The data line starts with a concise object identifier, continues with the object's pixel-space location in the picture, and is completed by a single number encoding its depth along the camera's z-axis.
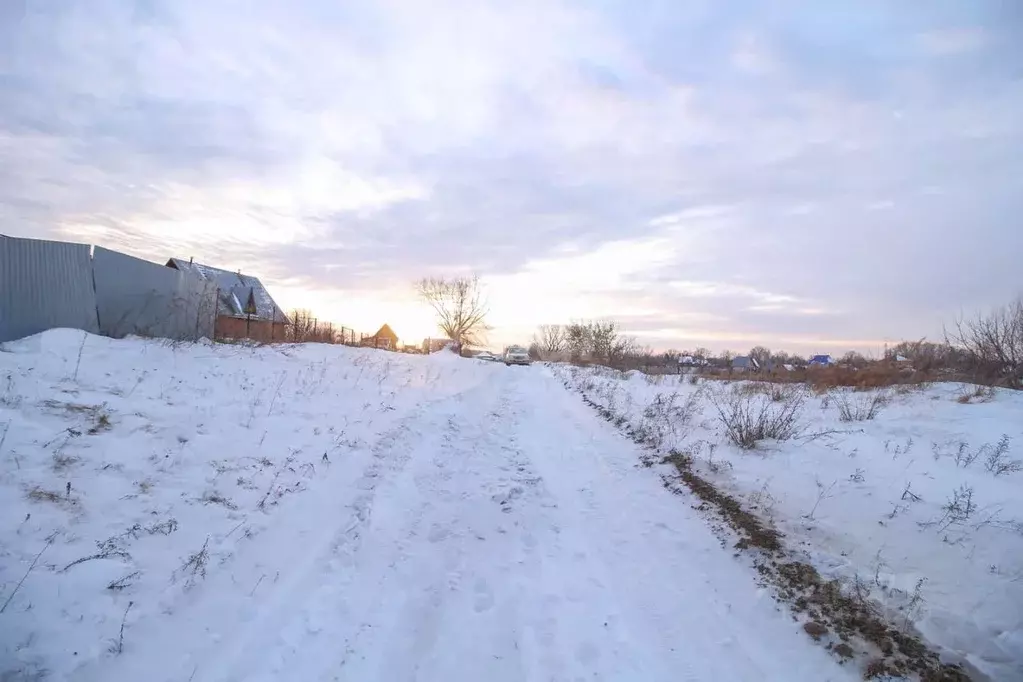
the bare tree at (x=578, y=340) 62.28
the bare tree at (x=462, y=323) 66.31
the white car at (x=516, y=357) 38.59
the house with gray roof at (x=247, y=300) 33.03
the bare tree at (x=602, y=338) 59.75
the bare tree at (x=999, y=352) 17.72
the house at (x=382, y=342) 36.58
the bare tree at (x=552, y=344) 73.81
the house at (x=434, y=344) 55.07
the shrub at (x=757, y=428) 7.96
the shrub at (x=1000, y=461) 6.42
